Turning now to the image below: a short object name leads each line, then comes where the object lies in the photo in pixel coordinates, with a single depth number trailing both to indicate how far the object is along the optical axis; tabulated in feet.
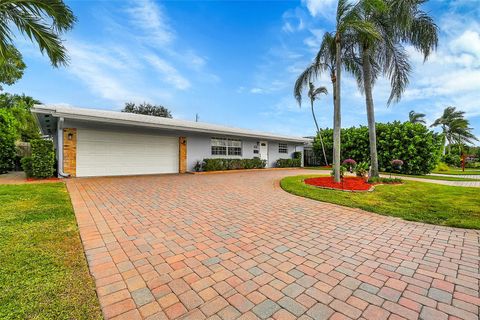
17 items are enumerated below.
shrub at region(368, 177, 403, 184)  29.90
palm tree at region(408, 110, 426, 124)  94.62
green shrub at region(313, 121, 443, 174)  44.73
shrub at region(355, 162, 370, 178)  31.52
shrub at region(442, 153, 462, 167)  87.57
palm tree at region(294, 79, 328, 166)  60.70
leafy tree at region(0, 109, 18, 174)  33.48
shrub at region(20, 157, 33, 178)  28.12
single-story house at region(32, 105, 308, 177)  30.60
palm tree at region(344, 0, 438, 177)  26.30
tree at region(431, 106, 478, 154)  82.12
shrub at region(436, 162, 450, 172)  65.03
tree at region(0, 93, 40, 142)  54.95
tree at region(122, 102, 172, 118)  97.70
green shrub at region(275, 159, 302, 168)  57.82
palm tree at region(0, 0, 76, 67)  18.12
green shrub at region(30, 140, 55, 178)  28.12
